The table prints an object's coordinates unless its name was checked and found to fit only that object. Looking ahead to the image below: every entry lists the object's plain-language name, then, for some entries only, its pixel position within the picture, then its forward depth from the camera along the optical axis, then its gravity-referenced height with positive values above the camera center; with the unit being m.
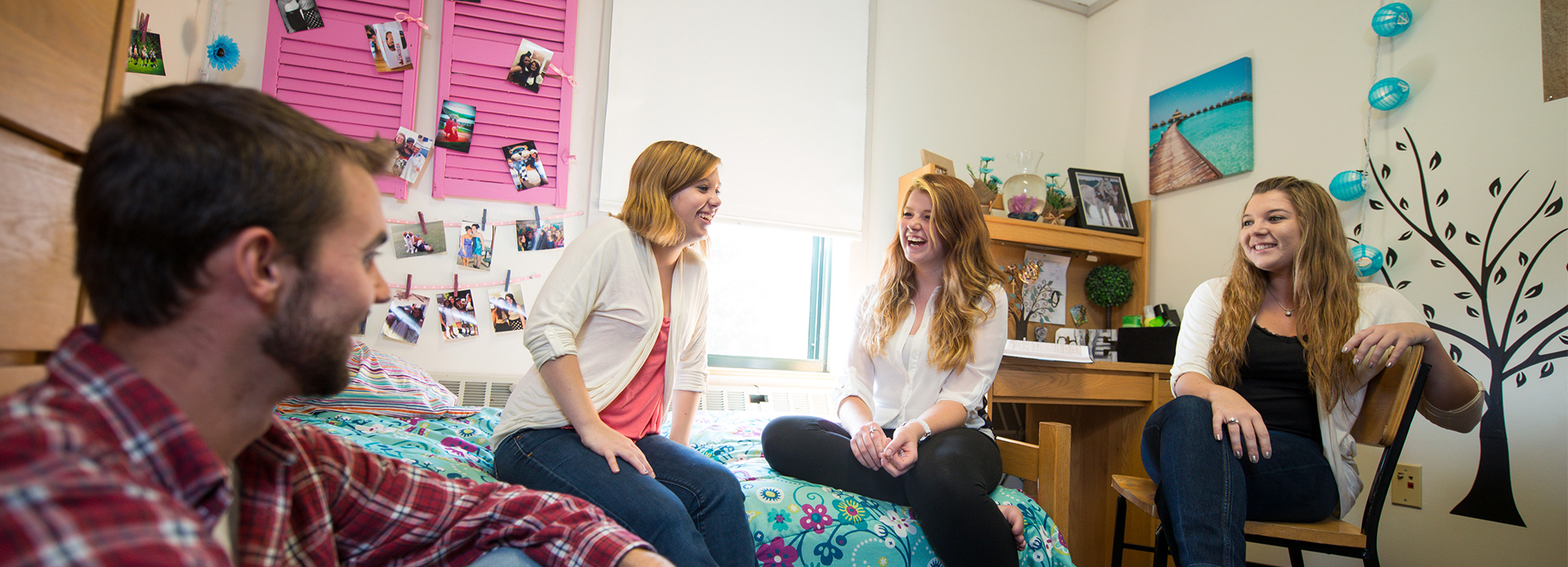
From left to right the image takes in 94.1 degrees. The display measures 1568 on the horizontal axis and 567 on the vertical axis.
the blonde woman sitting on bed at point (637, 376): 1.16 -0.13
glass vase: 2.75 +0.53
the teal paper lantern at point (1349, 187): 2.19 +0.49
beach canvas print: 2.62 +0.80
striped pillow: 1.68 -0.23
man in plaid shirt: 0.37 -0.04
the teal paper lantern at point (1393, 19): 2.12 +0.96
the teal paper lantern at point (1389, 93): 2.12 +0.75
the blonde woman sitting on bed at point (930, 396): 1.31 -0.16
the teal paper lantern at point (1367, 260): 2.14 +0.26
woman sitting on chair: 1.42 -0.08
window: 2.94 +0.08
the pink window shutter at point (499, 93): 2.44 +0.71
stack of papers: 2.16 -0.06
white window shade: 2.59 +0.81
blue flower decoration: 2.17 +0.70
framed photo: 2.88 +0.54
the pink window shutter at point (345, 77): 2.30 +0.70
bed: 1.32 -0.32
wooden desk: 2.22 -0.29
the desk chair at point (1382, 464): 1.40 -0.21
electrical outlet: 2.02 -0.38
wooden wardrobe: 0.59 +0.11
